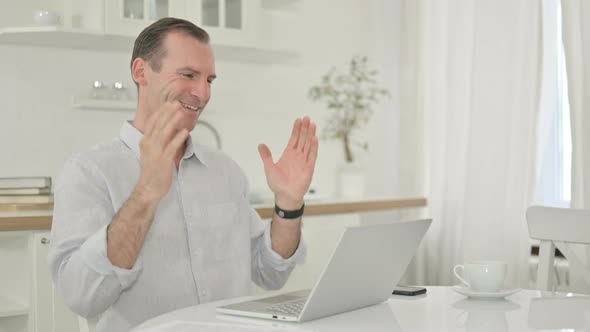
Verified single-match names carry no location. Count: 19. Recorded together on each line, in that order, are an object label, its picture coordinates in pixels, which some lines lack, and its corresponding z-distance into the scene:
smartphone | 1.63
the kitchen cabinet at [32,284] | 2.62
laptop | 1.31
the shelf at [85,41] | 3.28
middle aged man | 1.54
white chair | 2.08
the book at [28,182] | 2.98
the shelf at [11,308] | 2.61
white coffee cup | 1.63
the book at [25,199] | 2.94
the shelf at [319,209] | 2.56
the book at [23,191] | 2.96
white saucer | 1.60
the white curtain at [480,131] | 3.61
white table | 1.32
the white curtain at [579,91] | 3.31
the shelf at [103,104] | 3.52
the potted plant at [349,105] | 4.24
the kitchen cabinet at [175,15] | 3.35
